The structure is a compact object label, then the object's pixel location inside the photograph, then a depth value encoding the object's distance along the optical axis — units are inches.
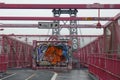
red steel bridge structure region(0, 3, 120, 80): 643.5
